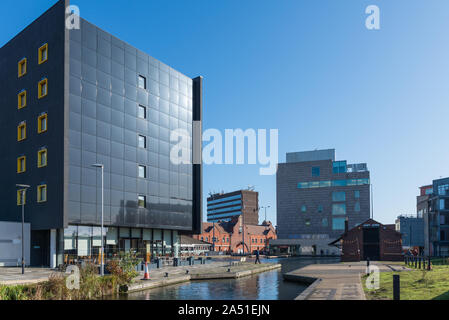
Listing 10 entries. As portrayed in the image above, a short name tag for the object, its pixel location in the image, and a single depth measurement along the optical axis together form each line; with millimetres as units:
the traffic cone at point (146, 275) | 28444
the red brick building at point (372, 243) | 63688
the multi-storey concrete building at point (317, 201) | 116938
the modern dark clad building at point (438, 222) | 89812
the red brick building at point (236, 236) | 113188
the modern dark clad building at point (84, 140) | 39250
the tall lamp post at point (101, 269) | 28984
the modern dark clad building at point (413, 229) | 129875
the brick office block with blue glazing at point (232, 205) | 172625
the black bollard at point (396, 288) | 15023
